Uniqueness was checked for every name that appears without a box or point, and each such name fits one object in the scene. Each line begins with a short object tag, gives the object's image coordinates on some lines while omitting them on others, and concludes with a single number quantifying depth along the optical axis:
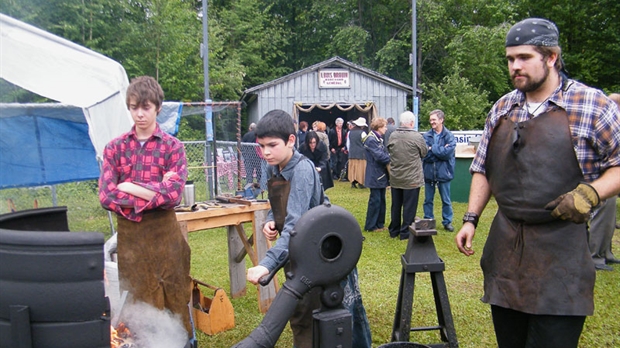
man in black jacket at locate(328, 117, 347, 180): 16.23
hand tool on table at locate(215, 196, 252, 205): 4.77
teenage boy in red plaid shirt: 3.11
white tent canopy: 4.09
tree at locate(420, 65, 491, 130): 20.58
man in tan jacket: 7.52
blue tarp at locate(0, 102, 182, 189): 5.70
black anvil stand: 3.28
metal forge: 1.91
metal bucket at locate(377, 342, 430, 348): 2.52
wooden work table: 4.44
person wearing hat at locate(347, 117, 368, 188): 13.20
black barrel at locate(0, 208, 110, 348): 1.85
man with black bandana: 2.20
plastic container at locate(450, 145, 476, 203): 10.62
